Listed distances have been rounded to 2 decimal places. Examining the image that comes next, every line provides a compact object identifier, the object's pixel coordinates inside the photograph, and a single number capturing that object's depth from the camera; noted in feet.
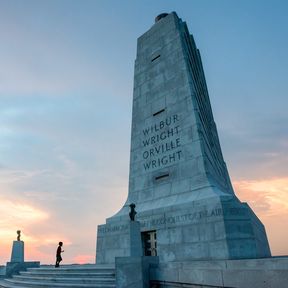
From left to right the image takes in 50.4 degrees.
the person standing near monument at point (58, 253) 58.32
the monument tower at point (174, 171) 42.50
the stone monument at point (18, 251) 67.21
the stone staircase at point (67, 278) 39.04
